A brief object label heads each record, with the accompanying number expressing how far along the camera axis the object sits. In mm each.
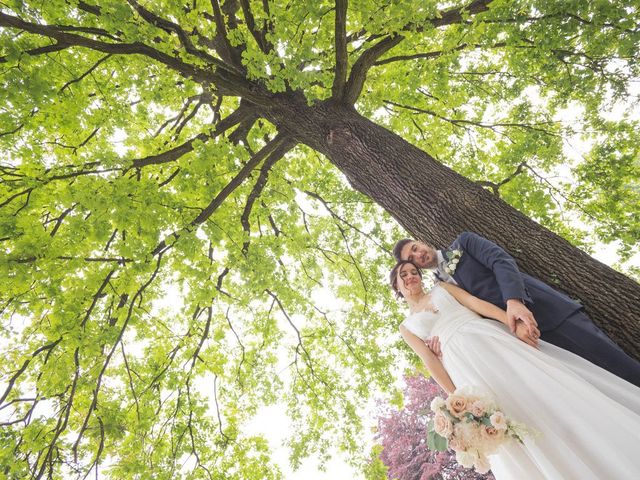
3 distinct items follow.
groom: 1699
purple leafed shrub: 10211
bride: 1355
